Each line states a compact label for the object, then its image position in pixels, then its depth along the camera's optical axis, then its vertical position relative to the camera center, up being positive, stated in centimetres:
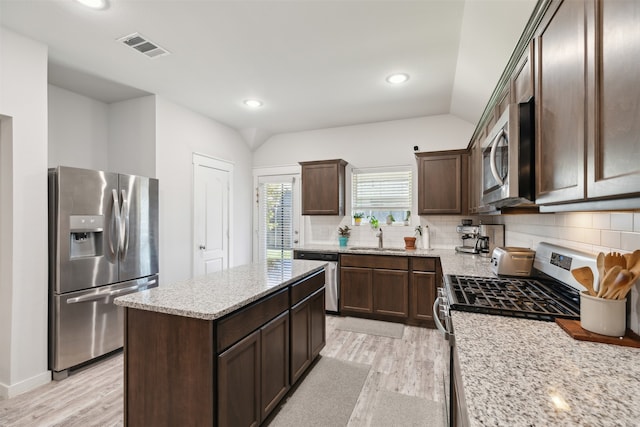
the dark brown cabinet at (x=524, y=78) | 140 +70
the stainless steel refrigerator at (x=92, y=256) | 252 -39
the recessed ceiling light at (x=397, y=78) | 304 +140
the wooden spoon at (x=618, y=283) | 103 -24
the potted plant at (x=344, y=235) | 456 -31
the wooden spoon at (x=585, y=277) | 117 -25
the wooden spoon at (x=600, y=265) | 117 -20
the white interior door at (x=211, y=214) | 407 +0
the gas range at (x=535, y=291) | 135 -43
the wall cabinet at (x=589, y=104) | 70 +32
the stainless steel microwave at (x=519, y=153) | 134 +28
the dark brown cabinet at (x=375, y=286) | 372 -92
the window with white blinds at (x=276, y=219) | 505 -8
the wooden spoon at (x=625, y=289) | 102 -26
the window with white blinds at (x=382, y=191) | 441 +36
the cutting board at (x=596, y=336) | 102 -43
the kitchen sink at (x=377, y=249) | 406 -48
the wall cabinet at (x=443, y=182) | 381 +41
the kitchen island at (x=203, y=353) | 145 -73
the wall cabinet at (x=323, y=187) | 440 +41
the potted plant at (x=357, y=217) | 460 -5
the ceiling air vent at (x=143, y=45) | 238 +140
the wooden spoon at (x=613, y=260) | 110 -17
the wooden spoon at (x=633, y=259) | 104 -16
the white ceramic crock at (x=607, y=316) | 106 -36
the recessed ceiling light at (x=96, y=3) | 196 +139
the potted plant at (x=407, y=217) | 437 -4
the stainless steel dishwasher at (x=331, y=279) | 404 -88
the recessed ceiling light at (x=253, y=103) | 369 +139
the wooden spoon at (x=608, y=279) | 107 -23
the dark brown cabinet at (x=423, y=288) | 358 -89
